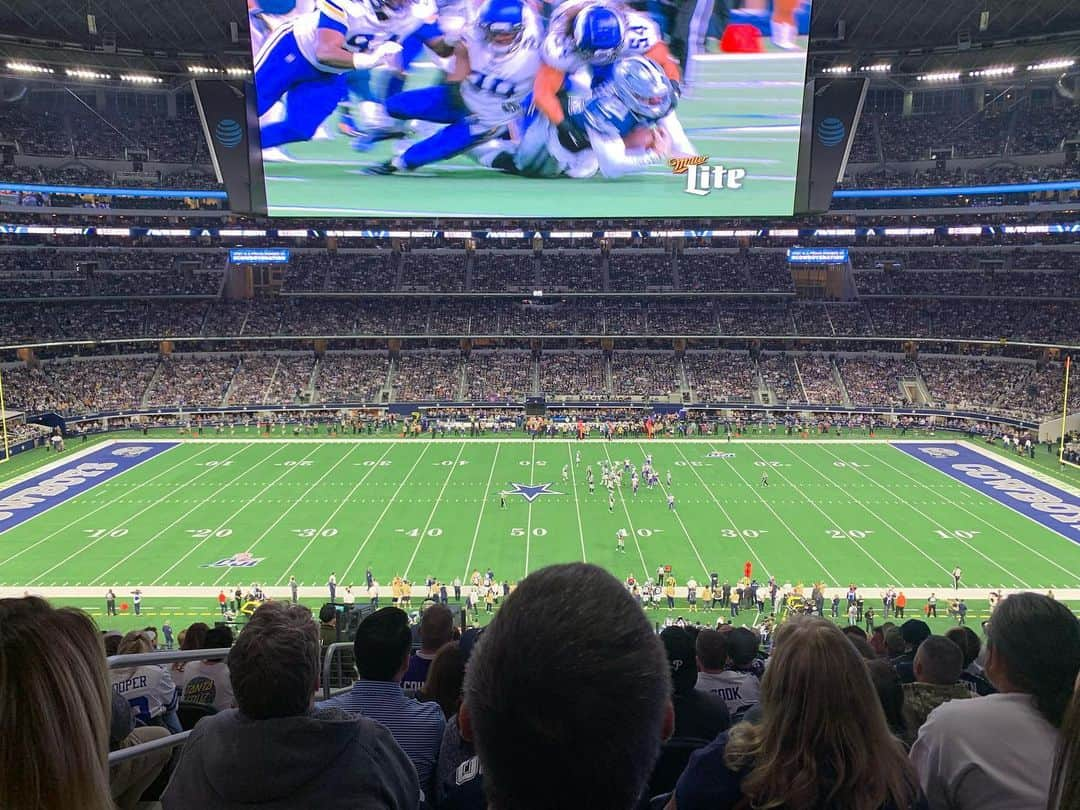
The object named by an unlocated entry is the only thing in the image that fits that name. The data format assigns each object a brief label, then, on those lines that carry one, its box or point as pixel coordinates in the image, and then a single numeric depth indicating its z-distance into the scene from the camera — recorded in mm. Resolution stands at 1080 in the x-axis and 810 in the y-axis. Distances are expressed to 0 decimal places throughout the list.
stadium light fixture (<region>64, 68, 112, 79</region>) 43125
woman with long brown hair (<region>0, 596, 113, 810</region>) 1673
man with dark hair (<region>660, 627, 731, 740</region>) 4613
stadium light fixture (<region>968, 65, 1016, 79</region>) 43031
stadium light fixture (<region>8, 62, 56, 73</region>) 41438
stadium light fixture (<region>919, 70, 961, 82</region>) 43969
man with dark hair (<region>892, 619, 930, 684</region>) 8736
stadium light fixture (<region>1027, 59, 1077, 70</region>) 41344
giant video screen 34188
